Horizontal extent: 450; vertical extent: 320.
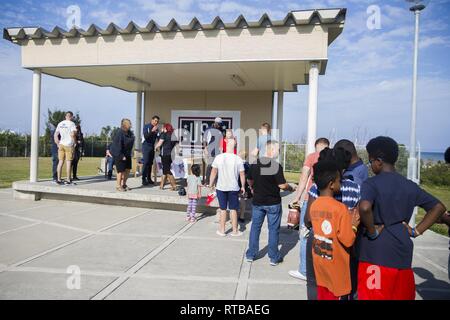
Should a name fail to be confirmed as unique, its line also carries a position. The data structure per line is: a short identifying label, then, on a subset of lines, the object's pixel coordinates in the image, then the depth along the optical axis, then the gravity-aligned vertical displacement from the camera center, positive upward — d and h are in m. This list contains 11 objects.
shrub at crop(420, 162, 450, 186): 15.81 -0.90
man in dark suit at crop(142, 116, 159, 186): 8.50 +0.10
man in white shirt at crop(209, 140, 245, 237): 5.54 -0.45
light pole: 7.11 +0.94
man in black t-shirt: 4.43 -0.62
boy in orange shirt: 2.49 -0.64
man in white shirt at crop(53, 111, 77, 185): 8.17 +0.21
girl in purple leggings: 6.52 -0.70
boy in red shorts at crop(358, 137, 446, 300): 2.45 -0.57
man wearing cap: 8.41 +0.14
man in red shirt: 4.11 -0.44
